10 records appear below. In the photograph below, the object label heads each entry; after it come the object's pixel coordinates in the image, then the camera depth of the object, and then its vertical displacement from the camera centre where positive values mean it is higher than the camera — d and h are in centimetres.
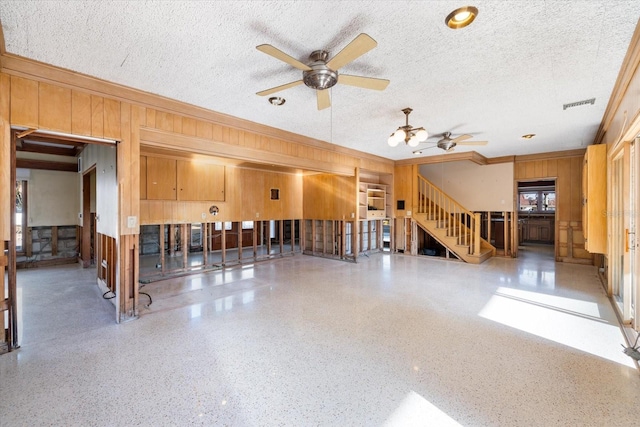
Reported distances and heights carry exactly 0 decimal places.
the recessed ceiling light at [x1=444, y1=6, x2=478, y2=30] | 192 +141
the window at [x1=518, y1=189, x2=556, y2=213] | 1081 +50
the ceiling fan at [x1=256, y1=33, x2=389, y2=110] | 201 +121
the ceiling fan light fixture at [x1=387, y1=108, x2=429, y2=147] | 380 +110
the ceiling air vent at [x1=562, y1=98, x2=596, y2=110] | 355 +146
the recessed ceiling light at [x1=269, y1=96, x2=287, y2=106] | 344 +145
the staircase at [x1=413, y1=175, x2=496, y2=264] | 680 -36
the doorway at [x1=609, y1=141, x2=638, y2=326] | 292 -5
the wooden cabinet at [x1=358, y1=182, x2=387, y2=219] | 746 +39
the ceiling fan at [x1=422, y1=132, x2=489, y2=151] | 477 +130
